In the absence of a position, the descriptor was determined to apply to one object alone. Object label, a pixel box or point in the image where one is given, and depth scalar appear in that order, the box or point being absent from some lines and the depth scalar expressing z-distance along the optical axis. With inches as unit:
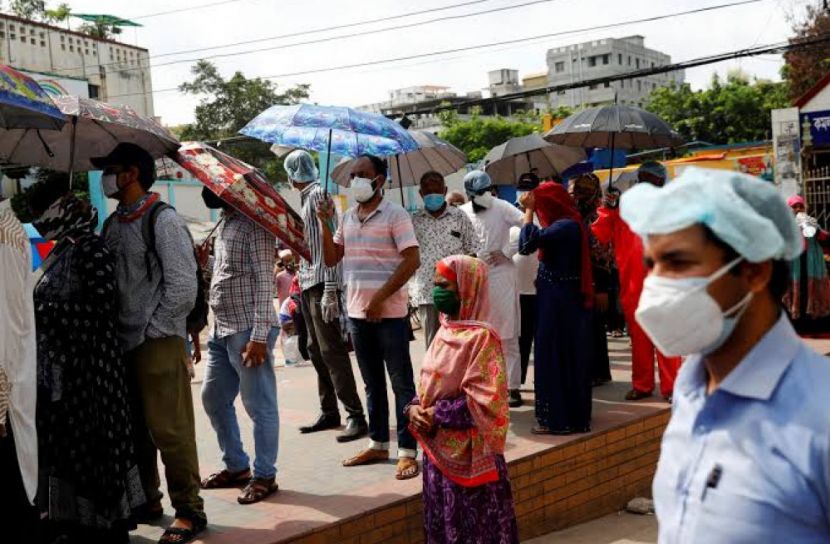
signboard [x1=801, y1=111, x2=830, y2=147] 626.8
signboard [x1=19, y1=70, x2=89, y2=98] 1305.4
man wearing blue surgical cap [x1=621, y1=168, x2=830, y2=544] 68.6
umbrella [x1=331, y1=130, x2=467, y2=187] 332.8
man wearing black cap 174.7
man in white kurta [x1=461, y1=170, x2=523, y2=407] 281.7
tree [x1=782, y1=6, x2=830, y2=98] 1192.2
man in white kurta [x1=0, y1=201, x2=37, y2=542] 146.6
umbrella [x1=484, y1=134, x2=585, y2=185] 418.9
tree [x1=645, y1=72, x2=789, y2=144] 1967.3
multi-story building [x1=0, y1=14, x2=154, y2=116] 1400.1
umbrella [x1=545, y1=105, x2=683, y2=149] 368.8
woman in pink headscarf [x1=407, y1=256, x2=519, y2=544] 160.4
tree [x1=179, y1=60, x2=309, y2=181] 1577.3
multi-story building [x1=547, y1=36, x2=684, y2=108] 4407.0
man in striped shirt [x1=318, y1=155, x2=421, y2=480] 218.1
